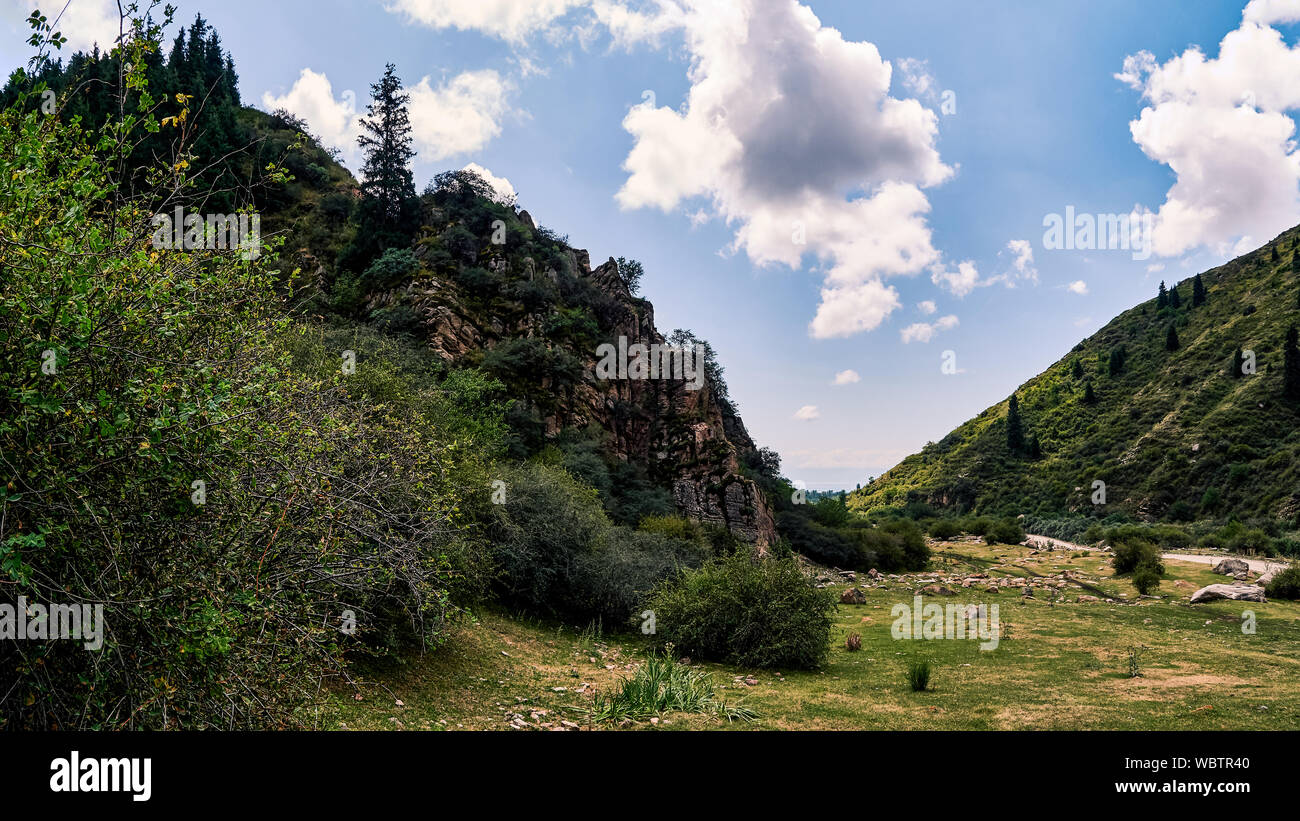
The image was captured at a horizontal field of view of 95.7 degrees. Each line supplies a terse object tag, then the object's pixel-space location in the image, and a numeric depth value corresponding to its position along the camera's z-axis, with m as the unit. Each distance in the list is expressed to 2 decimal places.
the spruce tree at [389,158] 44.47
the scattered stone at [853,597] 30.50
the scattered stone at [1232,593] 25.94
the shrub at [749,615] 16.03
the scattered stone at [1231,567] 32.25
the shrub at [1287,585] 26.16
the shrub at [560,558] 18.83
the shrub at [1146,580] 30.05
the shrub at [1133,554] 33.59
